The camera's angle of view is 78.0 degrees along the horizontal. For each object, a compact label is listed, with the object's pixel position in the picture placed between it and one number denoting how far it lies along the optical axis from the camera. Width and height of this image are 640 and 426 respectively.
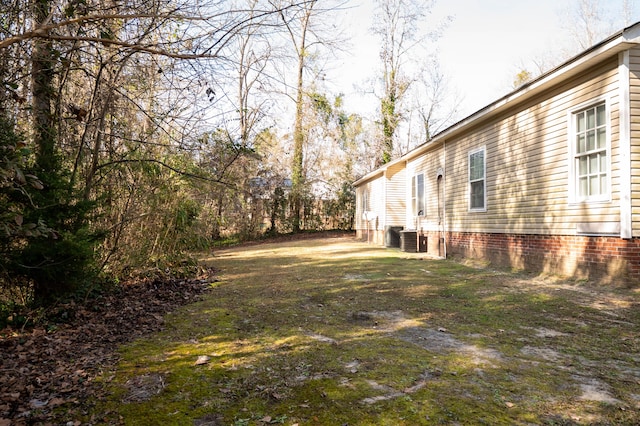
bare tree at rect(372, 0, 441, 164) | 25.69
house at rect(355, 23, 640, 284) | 5.93
